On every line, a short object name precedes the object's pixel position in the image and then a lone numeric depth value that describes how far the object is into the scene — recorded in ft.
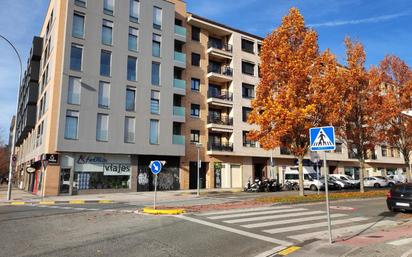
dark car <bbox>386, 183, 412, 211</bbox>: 45.85
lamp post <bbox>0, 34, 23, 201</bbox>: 73.31
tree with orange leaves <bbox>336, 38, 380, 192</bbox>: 77.25
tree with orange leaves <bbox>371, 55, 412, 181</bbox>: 84.17
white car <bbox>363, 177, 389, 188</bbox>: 130.72
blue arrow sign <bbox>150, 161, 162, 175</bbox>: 54.03
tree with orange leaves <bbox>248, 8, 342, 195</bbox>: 63.05
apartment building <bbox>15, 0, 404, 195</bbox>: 94.07
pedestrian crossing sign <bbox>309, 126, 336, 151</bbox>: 28.07
